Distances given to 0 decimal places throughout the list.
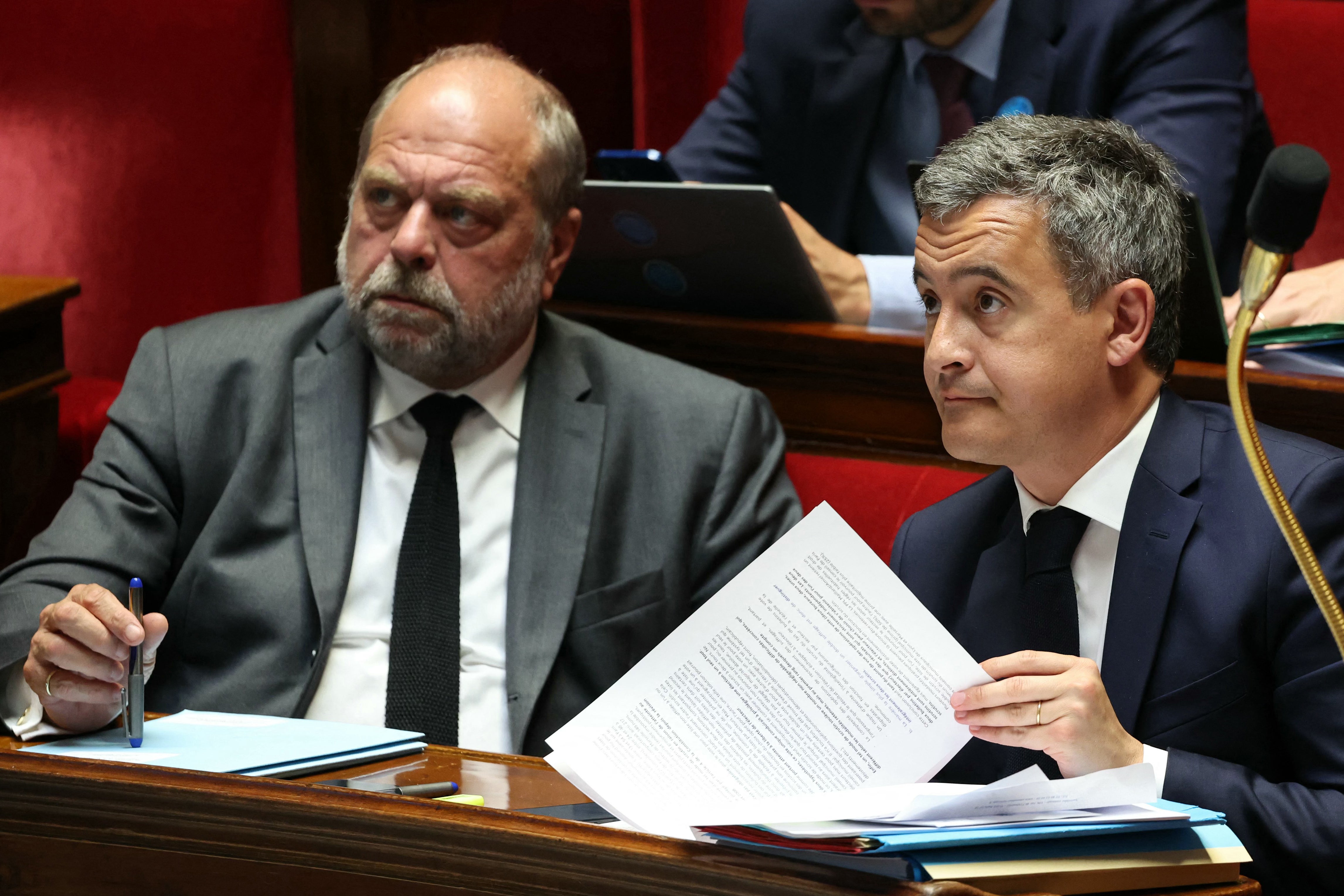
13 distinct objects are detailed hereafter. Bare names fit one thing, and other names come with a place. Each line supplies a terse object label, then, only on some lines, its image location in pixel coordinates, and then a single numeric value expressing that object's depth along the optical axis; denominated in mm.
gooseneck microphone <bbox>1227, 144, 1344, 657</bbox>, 8668
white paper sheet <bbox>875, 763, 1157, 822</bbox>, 8776
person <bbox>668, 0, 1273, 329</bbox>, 10213
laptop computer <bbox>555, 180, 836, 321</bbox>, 9669
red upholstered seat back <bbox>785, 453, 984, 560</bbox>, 9613
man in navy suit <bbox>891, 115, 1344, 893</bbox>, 9055
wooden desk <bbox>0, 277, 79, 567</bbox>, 9801
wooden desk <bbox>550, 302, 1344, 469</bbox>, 9699
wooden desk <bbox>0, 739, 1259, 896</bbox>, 8736
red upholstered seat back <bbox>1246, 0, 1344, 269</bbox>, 11658
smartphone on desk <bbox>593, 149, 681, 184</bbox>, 9764
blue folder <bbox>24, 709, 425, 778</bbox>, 9015
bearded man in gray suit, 9538
